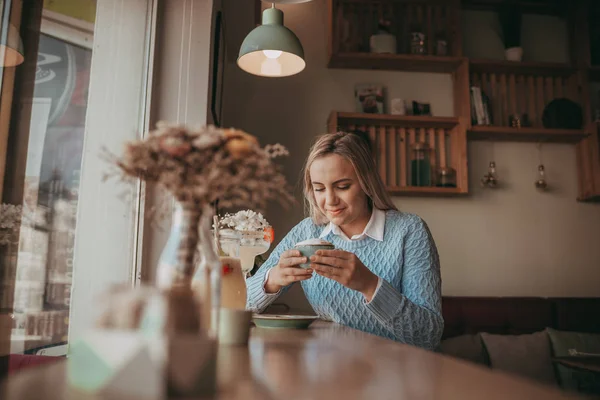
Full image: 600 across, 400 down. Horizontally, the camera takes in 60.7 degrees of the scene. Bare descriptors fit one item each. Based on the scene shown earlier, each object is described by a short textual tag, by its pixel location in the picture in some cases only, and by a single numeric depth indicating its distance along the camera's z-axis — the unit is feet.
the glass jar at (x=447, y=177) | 11.16
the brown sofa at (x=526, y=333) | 9.18
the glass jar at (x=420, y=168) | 11.22
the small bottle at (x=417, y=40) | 11.55
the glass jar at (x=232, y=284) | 3.56
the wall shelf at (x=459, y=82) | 11.27
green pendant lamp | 7.02
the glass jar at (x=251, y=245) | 5.28
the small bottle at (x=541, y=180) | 11.67
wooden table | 1.81
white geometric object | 1.71
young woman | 4.67
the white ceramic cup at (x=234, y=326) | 3.22
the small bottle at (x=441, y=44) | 11.60
